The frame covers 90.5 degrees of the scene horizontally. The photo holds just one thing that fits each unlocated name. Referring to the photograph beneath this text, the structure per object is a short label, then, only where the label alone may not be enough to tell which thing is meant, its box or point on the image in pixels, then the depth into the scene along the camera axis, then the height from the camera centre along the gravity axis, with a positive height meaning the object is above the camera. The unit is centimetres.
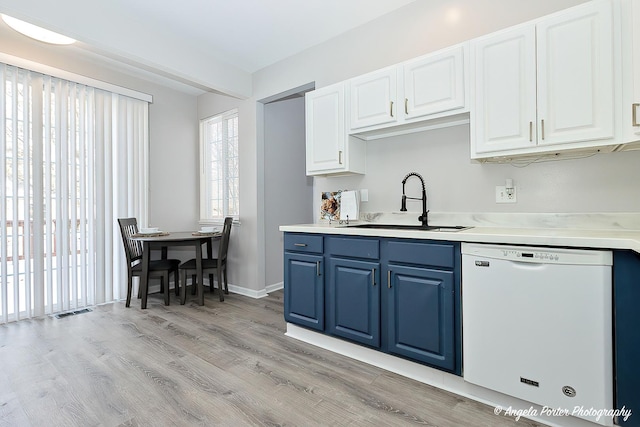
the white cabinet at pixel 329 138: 272 +66
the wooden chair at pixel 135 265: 358 -60
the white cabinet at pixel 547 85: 166 +72
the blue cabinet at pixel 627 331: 138 -54
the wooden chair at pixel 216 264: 370 -62
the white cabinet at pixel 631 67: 157 +72
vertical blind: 306 +28
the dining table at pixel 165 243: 347 -34
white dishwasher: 145 -57
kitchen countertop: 142 -13
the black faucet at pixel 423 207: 246 +3
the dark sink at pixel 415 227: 232 -12
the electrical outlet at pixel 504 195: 218 +11
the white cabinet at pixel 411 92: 212 +87
